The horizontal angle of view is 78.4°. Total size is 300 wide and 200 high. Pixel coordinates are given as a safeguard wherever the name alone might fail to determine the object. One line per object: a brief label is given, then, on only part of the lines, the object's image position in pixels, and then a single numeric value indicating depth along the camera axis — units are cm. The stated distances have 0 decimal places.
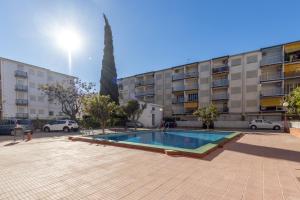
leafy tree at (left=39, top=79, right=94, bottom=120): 3200
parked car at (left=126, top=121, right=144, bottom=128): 3209
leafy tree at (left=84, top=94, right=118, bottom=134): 1652
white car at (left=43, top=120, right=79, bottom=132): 2330
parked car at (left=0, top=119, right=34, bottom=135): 1961
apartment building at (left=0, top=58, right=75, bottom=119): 3506
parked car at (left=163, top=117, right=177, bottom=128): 3296
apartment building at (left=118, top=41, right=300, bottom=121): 3017
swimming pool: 852
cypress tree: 3300
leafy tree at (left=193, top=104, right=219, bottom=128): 2309
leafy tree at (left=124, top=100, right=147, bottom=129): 2625
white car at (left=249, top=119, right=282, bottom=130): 2697
